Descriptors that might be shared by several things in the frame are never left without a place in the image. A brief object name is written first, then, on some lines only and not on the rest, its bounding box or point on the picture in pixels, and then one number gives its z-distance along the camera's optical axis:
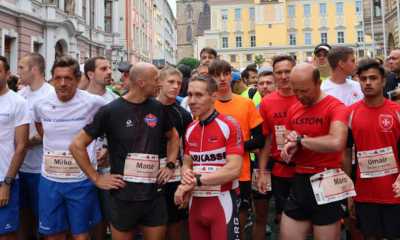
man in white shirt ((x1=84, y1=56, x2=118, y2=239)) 5.27
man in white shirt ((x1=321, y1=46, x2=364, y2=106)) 4.95
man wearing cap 5.92
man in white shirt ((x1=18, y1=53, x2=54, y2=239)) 4.93
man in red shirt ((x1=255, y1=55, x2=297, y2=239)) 4.46
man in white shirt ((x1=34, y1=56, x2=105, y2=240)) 4.14
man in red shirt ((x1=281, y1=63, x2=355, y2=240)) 3.54
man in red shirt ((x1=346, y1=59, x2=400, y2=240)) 3.78
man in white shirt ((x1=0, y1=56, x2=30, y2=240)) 4.38
